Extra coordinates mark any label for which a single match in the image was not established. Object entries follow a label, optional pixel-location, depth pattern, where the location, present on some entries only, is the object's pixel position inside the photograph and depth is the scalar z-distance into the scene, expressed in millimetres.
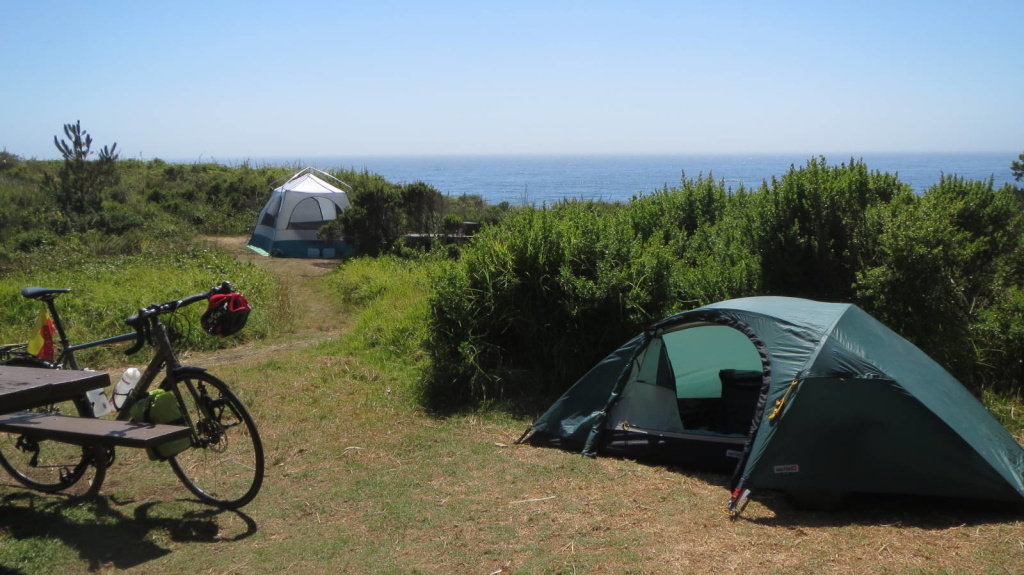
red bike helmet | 4746
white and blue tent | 20688
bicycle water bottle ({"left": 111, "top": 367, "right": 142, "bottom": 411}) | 5219
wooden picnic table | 4020
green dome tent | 5039
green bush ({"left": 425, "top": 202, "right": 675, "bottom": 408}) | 7785
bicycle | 4609
